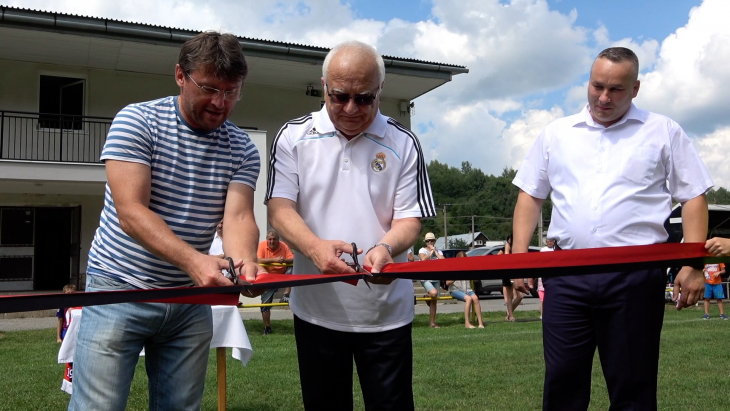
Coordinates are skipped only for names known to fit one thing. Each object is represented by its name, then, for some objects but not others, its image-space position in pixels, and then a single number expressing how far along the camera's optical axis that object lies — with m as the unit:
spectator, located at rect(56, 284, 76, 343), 10.46
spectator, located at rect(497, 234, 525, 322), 15.92
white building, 17.66
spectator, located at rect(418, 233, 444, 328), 14.59
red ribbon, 2.49
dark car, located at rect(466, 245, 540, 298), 25.62
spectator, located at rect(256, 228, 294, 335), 12.73
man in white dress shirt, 3.38
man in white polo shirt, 2.98
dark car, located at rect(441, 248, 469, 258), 27.99
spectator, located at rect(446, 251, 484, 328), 14.49
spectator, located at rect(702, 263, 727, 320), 16.34
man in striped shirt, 2.68
